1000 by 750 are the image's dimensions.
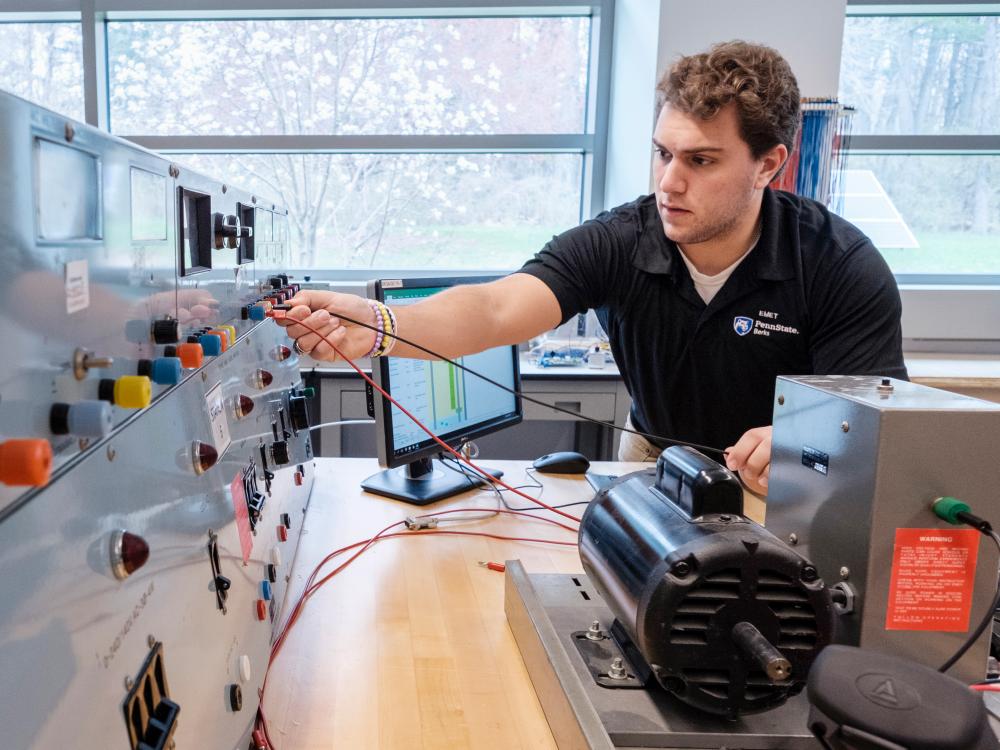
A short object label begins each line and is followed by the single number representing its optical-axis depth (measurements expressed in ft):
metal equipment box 2.42
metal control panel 1.27
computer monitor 4.72
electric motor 2.24
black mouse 5.64
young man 4.90
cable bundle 9.35
